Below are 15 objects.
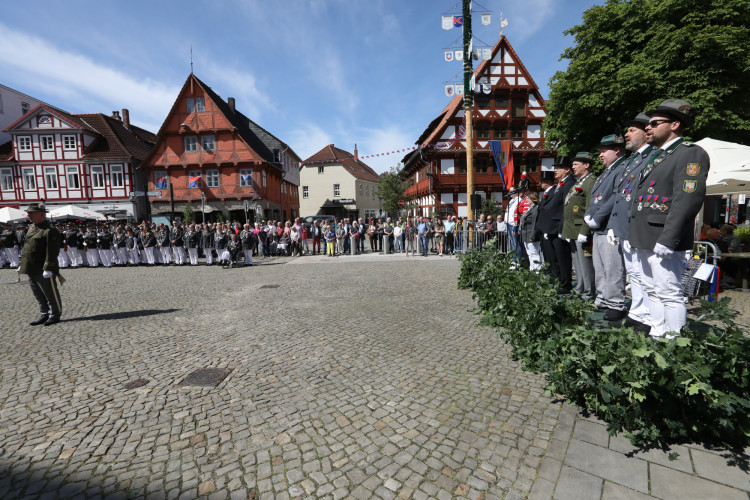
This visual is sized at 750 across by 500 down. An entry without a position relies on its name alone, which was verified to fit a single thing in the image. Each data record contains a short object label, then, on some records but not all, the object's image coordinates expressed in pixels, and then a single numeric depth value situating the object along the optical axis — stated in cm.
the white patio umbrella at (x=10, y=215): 1834
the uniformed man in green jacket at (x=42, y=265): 645
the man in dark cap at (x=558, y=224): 592
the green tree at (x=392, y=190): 4341
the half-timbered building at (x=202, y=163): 3231
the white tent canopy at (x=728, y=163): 752
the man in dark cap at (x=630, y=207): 381
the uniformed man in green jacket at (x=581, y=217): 529
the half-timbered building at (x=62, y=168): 3272
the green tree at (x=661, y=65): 1573
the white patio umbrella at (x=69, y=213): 1850
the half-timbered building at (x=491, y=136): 3080
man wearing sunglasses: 313
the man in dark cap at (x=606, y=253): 444
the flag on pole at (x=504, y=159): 1316
